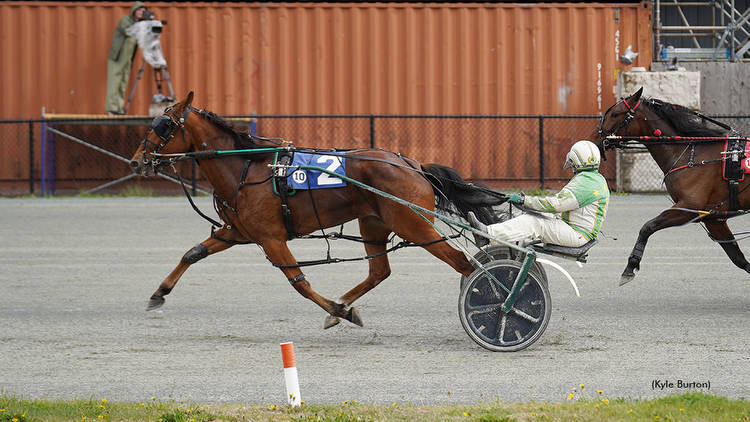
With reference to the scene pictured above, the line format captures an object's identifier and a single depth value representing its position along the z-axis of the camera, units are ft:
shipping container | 137.49
